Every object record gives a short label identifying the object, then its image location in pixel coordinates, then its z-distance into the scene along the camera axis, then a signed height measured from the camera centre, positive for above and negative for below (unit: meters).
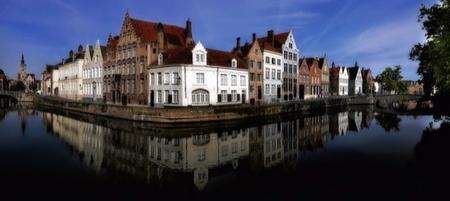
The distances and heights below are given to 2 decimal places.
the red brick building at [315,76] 82.38 +5.43
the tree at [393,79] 109.86 +6.09
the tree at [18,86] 140.20 +4.65
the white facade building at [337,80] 99.62 +5.29
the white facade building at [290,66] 69.06 +6.62
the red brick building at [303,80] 76.38 +4.08
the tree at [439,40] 29.05 +5.13
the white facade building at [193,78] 45.22 +2.66
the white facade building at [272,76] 61.97 +4.12
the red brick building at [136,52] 52.41 +7.40
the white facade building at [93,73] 68.31 +5.19
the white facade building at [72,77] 79.47 +5.04
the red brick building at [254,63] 57.62 +5.85
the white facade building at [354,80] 110.69 +5.78
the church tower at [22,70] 157.41 +12.80
